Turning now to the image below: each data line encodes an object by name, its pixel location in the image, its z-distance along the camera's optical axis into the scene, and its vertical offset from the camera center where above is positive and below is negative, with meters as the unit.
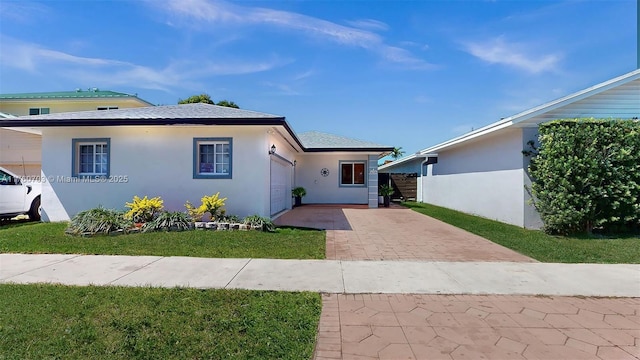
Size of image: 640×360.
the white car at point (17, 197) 9.37 -0.60
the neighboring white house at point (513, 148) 9.17 +1.24
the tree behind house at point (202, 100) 27.40 +7.41
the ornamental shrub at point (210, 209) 9.01 -0.88
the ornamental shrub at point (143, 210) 8.84 -0.90
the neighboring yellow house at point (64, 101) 21.33 +5.55
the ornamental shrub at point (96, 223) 7.88 -1.19
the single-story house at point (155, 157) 9.59 +0.73
